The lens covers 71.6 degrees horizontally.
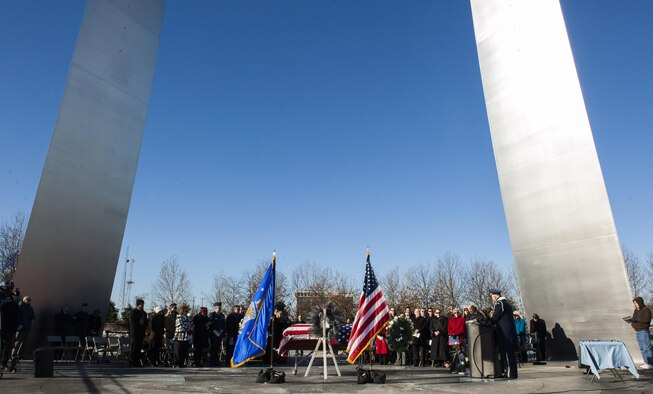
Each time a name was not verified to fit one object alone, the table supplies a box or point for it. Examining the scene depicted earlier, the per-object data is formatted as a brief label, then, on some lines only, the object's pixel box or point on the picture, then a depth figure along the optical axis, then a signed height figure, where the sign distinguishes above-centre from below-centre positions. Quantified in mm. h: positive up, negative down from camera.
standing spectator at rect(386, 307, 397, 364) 14806 -37
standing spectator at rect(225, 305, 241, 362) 13867 +768
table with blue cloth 7988 +20
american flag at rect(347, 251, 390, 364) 8305 +663
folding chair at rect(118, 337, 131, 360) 12492 +227
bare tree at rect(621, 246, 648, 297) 35625 +5721
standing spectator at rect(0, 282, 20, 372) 9250 +652
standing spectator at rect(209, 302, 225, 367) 13250 +665
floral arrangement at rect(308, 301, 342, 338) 8648 +664
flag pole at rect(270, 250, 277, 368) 8344 +1542
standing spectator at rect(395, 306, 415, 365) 13810 -5
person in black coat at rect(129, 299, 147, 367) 11758 +600
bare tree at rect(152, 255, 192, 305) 39062 +5362
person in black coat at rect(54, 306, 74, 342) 12281 +809
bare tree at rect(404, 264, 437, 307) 41812 +5574
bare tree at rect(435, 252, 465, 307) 41062 +5617
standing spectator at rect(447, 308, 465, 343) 11461 +721
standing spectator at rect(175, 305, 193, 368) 12000 +524
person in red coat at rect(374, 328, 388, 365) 13953 +315
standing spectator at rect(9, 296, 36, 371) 9347 +677
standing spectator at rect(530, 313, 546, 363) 13039 +573
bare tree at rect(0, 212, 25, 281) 28580 +6545
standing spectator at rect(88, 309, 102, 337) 13273 +866
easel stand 8484 +318
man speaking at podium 8539 +447
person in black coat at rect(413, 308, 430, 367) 13336 +496
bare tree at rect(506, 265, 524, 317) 39656 +5182
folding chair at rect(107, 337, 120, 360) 12891 +254
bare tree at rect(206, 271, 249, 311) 41625 +5332
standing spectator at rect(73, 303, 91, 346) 12859 +877
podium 8430 +71
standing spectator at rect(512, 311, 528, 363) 12742 +519
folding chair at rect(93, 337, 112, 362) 12162 +191
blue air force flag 8070 +538
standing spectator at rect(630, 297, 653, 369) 10117 +613
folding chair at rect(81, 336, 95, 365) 12209 +161
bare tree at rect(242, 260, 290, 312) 39750 +5788
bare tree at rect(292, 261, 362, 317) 41125 +5537
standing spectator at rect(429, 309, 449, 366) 12398 +396
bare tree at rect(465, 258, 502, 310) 40031 +6038
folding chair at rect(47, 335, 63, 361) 11953 +315
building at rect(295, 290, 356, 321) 40625 +4971
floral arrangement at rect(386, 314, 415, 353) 11711 +565
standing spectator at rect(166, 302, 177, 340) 13062 +917
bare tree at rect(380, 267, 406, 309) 42347 +5782
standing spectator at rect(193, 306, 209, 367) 12938 +586
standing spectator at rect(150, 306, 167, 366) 12133 +571
